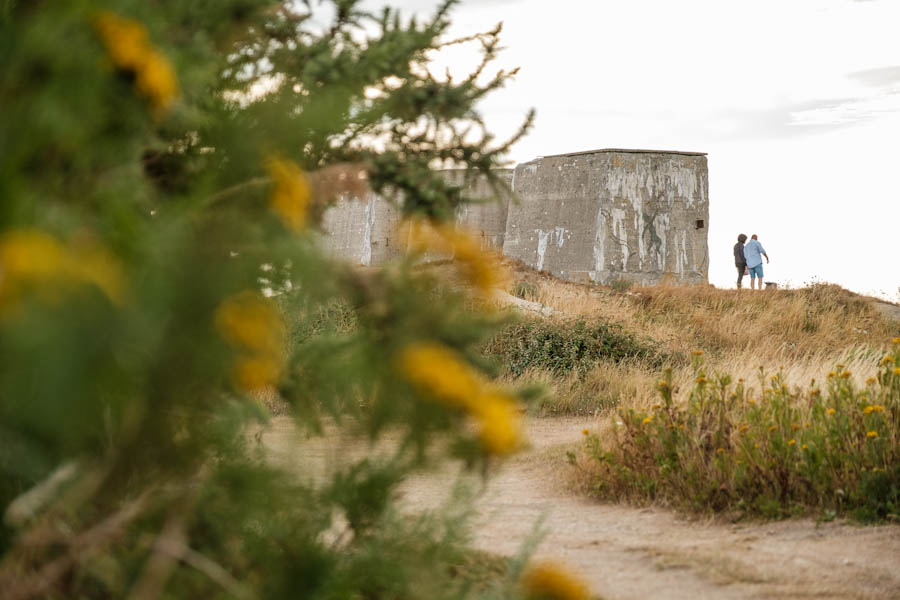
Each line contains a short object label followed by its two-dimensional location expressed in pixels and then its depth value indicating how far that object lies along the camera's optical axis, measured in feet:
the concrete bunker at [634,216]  131.44
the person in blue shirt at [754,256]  132.98
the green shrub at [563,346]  64.75
